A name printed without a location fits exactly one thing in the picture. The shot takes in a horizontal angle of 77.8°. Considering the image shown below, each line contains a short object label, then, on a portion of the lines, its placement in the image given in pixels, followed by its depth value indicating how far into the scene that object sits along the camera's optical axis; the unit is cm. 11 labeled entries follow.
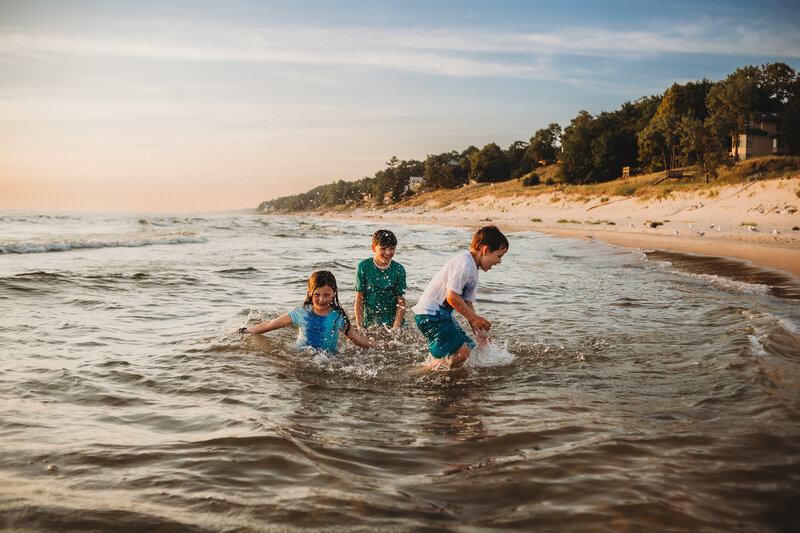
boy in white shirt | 509
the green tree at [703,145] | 4336
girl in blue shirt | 566
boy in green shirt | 686
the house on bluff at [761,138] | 5694
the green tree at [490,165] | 10012
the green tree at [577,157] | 6550
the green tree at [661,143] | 5597
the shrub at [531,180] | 7181
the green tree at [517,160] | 9775
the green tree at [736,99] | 5375
